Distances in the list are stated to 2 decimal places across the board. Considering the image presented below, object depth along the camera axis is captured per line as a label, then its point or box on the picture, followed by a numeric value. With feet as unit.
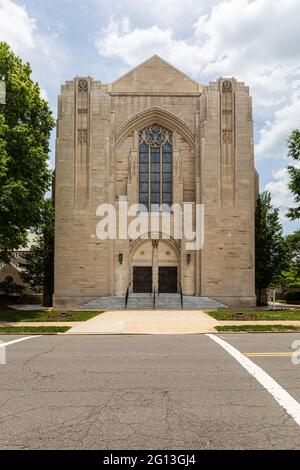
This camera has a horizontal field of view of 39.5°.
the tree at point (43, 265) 110.73
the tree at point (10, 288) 125.08
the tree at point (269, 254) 108.37
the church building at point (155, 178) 98.43
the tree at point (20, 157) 67.62
